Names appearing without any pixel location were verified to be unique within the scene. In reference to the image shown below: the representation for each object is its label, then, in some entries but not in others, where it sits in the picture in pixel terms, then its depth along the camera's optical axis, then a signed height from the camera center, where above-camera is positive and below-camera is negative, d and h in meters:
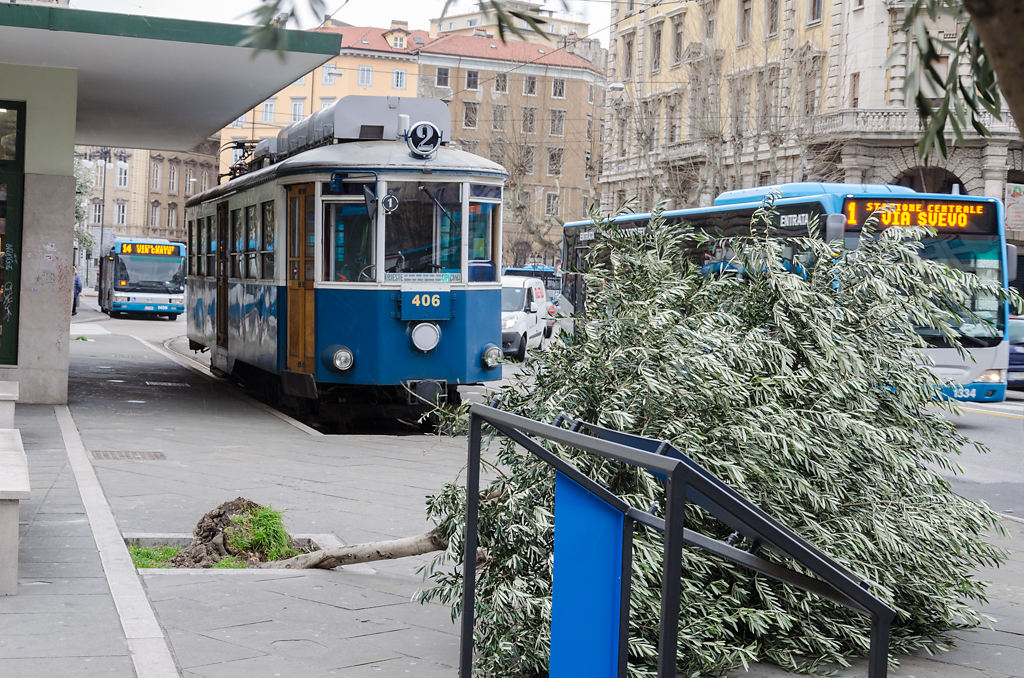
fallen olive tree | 4.84 -0.64
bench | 5.78 -1.14
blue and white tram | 13.75 +0.17
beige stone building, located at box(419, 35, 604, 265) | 86.31 +12.14
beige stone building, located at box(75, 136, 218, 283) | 105.06 +6.50
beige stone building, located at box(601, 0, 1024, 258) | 40.75 +5.75
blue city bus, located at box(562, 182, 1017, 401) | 16.36 +0.74
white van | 27.69 -0.77
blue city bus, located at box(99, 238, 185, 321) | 45.00 -0.27
